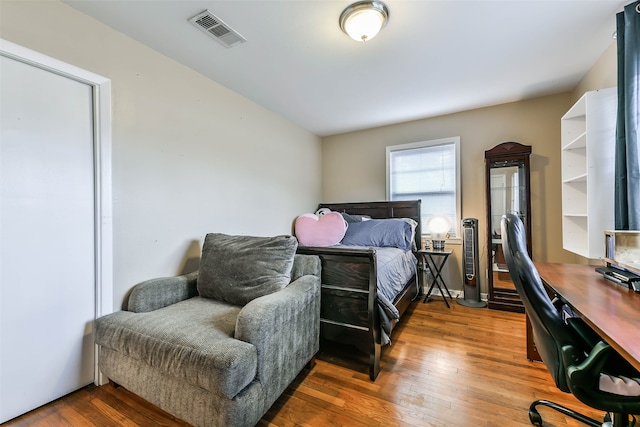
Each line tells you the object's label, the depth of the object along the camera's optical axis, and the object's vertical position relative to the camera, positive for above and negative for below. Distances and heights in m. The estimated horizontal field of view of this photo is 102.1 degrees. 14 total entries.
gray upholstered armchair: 1.20 -0.64
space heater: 3.04 -0.63
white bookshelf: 1.85 +0.35
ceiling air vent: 1.69 +1.28
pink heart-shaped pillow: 3.12 -0.21
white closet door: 1.41 -0.13
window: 3.41 +0.49
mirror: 2.92 +0.12
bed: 1.81 -0.66
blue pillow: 3.05 -0.27
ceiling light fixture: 1.56 +1.22
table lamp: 3.27 -0.23
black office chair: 0.96 -0.56
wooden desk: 0.80 -0.40
